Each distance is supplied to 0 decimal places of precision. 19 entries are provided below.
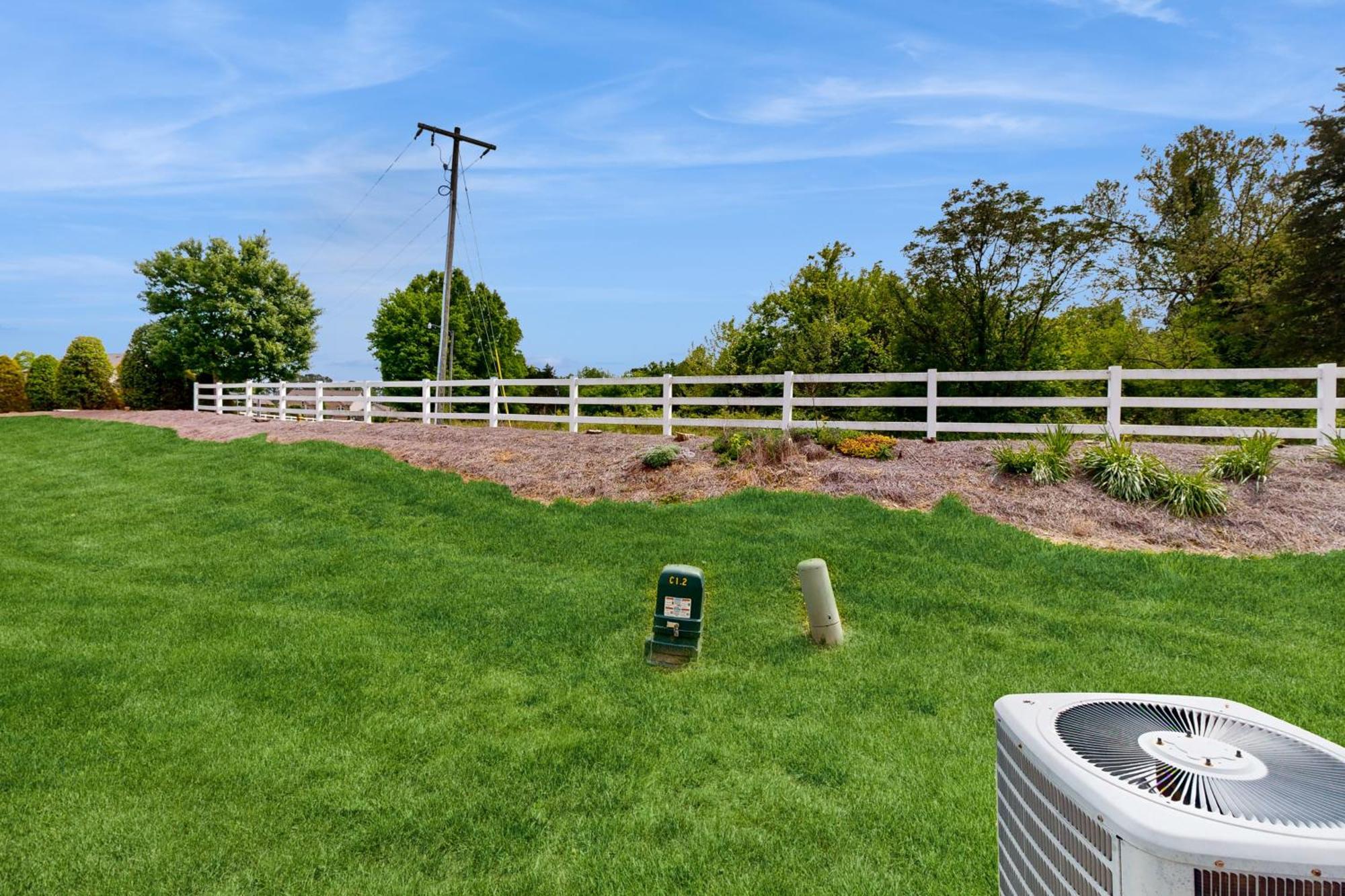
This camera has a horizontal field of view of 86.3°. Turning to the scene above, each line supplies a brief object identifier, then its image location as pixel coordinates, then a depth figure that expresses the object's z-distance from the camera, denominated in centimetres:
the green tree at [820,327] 2269
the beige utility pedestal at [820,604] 509
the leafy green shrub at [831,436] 989
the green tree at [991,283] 1844
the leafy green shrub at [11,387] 2802
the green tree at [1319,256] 1655
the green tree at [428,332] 4362
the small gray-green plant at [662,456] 980
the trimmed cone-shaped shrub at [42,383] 2873
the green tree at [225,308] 2889
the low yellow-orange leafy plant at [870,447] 941
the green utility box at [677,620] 501
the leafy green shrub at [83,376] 2820
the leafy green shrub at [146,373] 2903
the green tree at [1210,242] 2047
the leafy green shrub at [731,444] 991
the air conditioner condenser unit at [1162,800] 119
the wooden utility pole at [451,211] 2019
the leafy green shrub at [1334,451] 824
